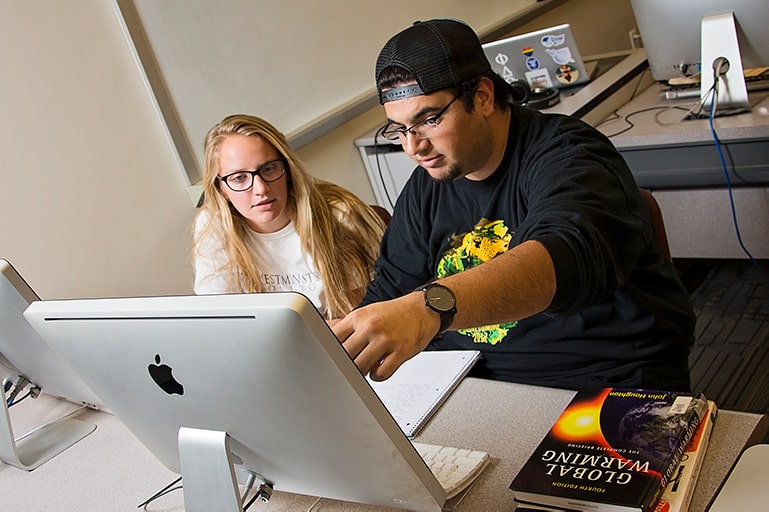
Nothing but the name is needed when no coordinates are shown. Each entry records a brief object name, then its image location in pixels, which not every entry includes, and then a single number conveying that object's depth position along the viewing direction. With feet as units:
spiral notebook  4.53
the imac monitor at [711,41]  7.97
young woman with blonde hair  6.70
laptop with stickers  10.09
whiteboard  8.57
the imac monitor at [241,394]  2.73
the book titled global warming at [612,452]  3.20
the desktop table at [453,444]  3.59
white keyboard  3.65
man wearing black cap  3.86
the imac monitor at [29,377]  4.75
